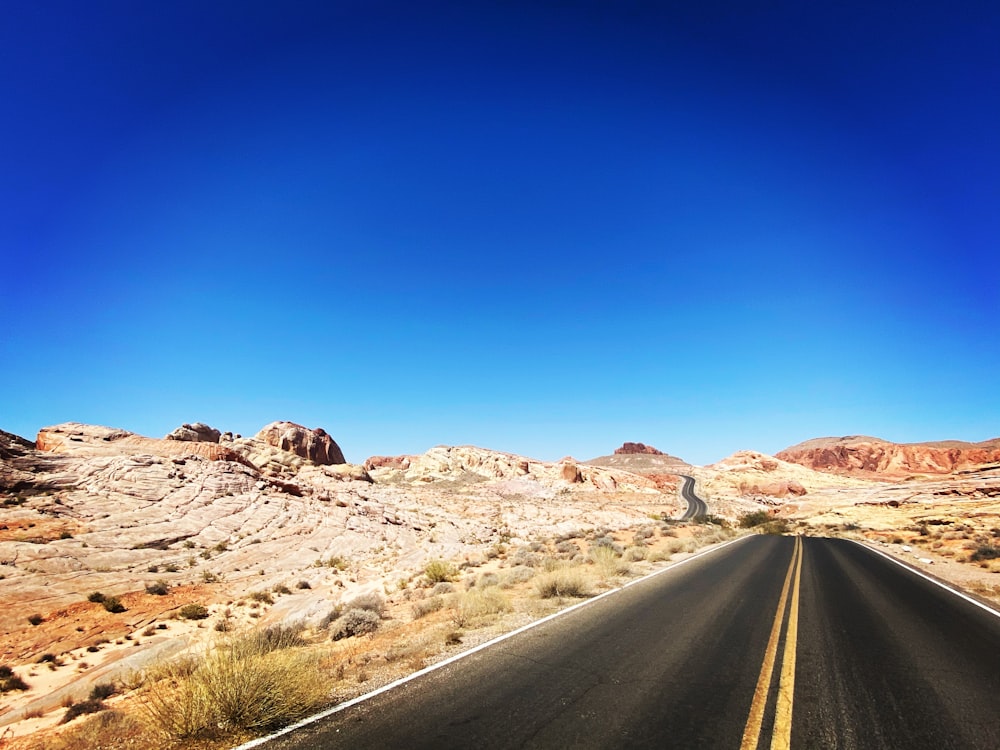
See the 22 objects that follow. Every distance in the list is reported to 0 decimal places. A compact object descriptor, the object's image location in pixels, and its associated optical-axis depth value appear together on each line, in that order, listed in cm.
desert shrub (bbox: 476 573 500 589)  1544
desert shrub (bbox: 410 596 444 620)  1234
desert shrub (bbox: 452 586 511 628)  1017
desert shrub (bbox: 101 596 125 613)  1808
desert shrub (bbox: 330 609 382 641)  1169
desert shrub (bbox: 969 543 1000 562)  1969
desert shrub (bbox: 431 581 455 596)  1620
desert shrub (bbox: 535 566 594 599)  1238
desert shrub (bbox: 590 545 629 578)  1559
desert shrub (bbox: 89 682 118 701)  910
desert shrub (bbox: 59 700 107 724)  826
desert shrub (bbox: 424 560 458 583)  1867
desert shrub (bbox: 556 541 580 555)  2213
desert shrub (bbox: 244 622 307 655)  841
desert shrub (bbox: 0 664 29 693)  1151
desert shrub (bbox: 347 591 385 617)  1405
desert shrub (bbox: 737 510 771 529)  4866
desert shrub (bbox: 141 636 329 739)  481
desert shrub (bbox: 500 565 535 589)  1537
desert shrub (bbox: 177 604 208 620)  1773
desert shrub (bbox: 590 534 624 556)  2183
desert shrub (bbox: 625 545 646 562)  1920
